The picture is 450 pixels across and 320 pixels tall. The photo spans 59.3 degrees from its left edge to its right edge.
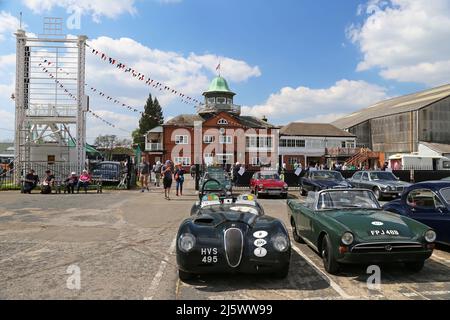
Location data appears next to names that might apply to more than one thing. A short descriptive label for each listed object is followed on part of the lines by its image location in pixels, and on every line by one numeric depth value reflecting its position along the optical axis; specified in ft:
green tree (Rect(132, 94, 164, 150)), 294.05
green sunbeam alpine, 18.48
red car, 63.21
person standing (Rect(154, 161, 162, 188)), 86.72
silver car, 58.34
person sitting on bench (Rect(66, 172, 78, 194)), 67.26
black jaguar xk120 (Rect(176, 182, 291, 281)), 18.03
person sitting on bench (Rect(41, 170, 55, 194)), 64.64
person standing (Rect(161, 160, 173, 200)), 60.18
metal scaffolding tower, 83.71
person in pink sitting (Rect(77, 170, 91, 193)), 68.23
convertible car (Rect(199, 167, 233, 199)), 63.80
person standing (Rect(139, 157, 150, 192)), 74.23
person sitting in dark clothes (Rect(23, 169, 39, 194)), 65.67
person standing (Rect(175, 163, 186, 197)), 66.64
